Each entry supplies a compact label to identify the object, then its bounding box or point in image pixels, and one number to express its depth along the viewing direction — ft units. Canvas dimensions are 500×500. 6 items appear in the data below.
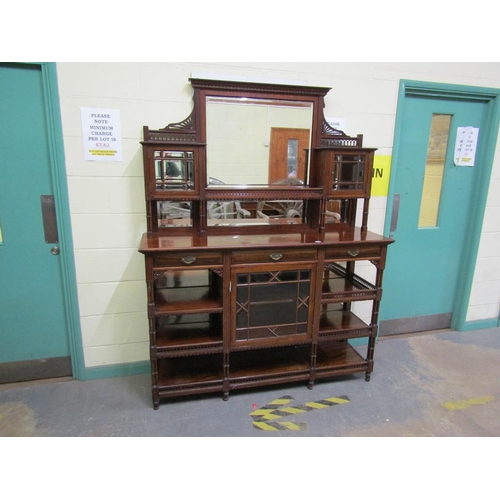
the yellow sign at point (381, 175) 8.34
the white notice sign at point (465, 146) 9.03
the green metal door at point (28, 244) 6.48
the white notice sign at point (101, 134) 6.64
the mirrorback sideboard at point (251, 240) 6.56
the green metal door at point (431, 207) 8.70
